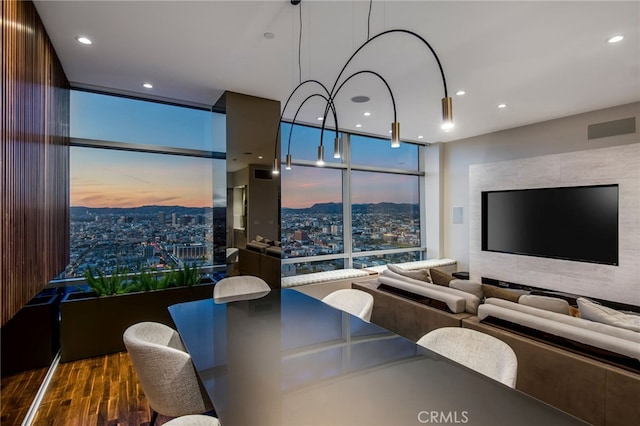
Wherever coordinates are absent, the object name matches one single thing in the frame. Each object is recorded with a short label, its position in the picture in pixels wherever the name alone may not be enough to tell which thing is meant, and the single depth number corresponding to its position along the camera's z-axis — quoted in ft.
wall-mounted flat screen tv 15.17
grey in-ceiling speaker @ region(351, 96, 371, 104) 13.61
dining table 3.59
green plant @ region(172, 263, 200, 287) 12.89
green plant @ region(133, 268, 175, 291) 12.23
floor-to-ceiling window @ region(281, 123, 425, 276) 18.28
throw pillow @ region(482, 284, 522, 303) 9.10
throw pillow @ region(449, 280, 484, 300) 9.84
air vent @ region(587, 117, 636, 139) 14.48
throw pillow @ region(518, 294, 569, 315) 8.14
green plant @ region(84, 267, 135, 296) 11.50
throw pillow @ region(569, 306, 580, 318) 12.12
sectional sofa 5.73
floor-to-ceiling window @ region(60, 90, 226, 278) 12.67
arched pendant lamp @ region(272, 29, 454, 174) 5.41
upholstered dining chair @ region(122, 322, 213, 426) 4.90
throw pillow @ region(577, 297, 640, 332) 6.79
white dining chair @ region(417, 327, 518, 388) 4.81
